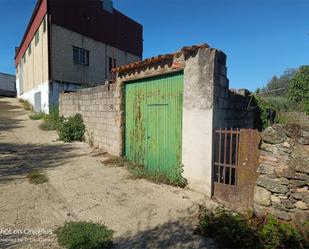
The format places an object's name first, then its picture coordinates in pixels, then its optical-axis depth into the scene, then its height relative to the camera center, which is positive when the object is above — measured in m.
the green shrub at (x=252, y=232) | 3.43 -1.72
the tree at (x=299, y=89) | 5.70 +0.47
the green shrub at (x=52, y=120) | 12.96 -0.74
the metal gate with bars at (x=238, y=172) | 4.55 -1.18
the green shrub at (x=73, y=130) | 10.75 -0.98
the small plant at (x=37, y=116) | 16.05 -0.64
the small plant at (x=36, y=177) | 6.09 -1.73
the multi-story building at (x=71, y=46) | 16.42 +4.45
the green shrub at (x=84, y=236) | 3.43 -1.80
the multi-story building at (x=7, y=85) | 38.59 +3.13
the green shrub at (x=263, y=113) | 8.84 -0.15
